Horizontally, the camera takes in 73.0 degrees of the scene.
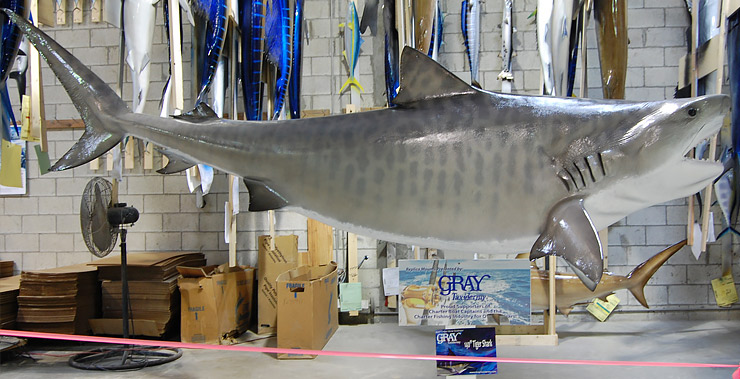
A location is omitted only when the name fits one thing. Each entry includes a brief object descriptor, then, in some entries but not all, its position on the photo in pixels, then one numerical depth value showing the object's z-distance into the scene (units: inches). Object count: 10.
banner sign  85.5
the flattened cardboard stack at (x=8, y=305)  152.0
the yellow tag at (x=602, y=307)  182.1
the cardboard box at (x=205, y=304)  150.7
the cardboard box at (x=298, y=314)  137.9
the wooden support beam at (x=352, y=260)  179.9
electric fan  131.9
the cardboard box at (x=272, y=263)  167.9
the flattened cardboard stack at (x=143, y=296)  161.3
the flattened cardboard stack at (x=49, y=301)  154.0
